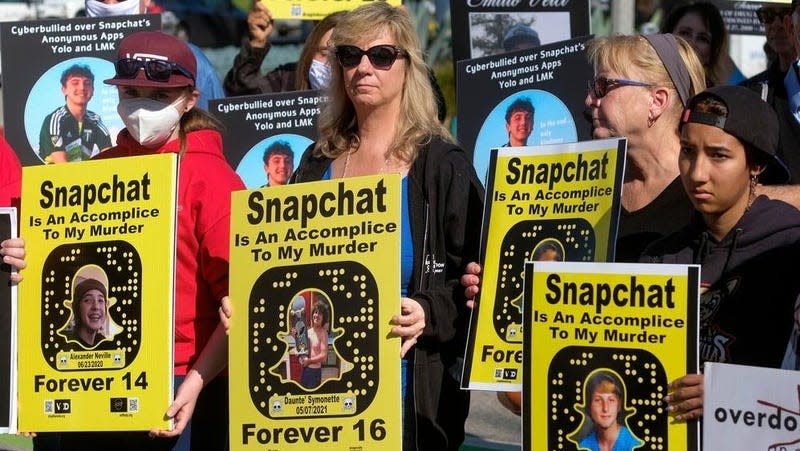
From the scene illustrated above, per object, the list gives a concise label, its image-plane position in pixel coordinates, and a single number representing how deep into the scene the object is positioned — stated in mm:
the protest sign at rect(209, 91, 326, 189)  6457
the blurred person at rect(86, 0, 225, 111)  6883
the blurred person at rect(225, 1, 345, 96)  7902
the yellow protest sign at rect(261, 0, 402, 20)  7812
